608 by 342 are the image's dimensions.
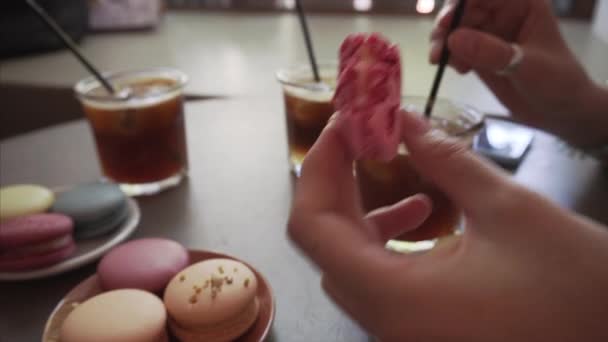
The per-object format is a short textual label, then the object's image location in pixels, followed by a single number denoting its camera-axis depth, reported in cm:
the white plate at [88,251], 59
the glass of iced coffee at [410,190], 58
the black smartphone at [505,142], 84
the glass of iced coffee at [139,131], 74
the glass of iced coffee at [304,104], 73
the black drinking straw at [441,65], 60
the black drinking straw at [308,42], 77
